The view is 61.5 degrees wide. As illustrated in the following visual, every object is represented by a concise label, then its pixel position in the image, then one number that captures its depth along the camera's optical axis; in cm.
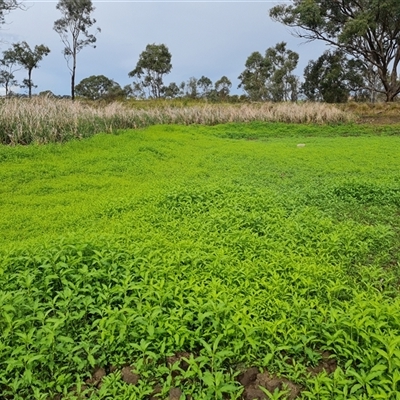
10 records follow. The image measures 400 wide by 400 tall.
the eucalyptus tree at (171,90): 3954
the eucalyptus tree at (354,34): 2181
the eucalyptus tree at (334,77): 2588
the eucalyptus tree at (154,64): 3459
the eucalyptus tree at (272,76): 3362
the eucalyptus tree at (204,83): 4216
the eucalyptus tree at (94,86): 3712
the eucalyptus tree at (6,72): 3266
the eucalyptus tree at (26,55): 3183
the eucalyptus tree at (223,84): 4053
